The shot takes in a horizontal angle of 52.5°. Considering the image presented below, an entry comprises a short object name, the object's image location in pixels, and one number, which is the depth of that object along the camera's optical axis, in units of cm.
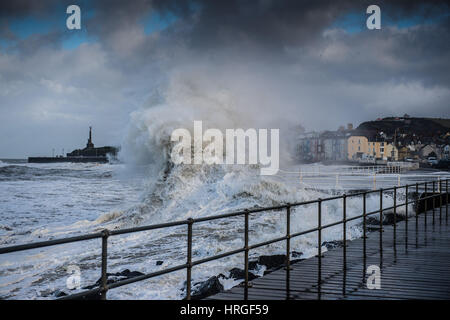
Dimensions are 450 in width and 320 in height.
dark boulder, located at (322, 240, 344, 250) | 1254
